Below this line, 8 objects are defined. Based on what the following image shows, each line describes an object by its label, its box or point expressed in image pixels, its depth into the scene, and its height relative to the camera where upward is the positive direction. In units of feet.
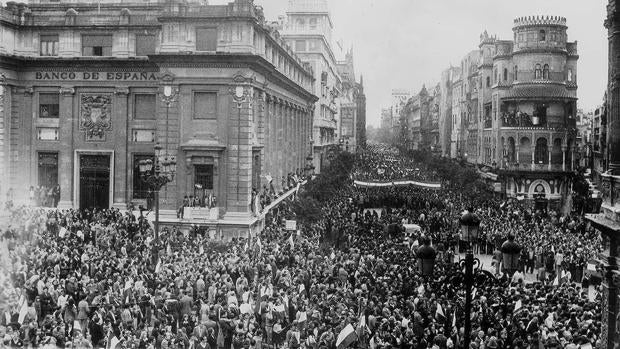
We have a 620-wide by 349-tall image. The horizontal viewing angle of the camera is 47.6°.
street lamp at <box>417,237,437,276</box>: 45.70 -6.38
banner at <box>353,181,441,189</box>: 194.91 -6.95
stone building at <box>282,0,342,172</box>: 288.92 +46.97
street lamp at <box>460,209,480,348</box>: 44.39 -4.66
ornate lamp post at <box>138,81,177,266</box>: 93.97 -1.94
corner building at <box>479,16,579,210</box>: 207.41 +13.37
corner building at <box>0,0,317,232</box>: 142.20 +11.71
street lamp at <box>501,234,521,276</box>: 47.11 -6.24
